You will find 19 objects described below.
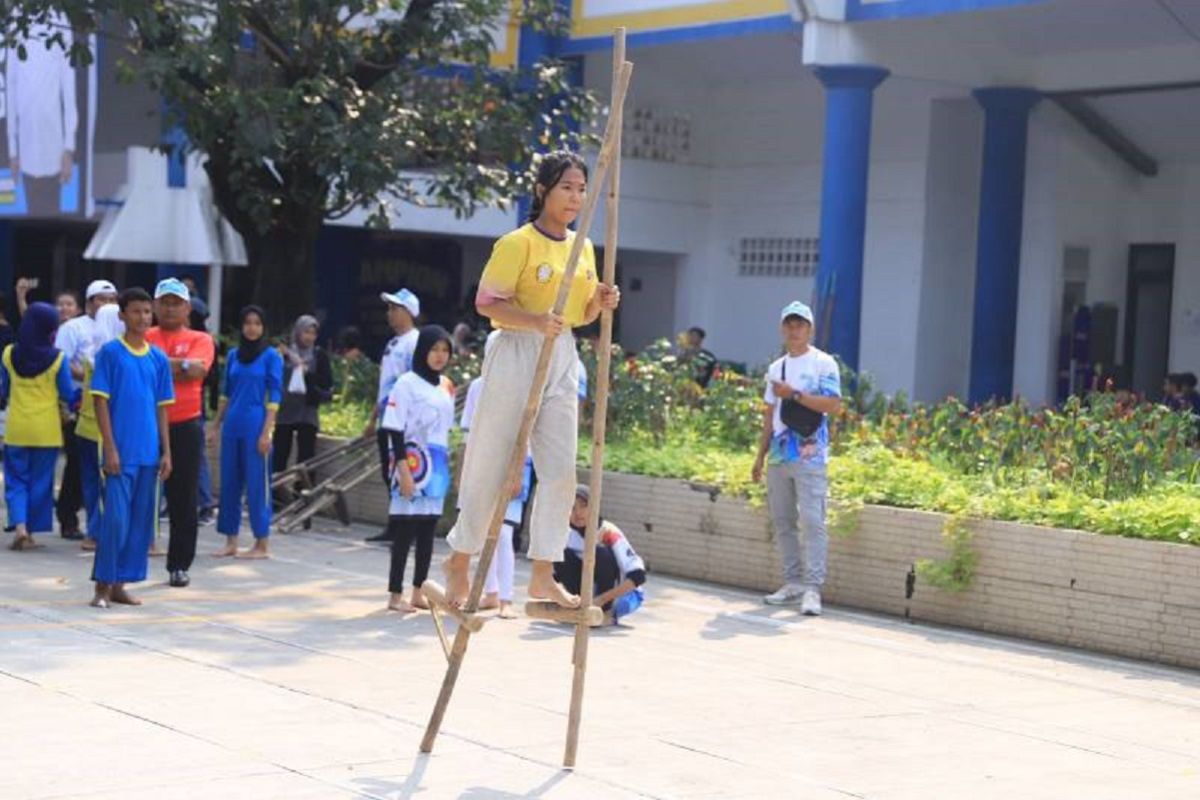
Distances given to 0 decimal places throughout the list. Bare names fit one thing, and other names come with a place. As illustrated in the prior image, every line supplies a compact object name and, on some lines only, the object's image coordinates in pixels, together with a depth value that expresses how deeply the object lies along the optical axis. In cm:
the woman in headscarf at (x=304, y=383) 1570
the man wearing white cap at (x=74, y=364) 1398
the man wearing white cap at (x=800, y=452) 1207
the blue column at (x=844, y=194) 2019
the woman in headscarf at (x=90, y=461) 1291
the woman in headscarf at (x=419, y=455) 1126
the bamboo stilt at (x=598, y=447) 721
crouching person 1096
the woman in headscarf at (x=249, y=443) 1333
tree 1606
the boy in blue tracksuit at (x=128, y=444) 1069
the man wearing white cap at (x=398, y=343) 1327
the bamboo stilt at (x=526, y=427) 703
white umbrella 2095
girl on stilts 727
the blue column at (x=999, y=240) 2259
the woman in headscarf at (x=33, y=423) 1341
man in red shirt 1169
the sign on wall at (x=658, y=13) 2166
